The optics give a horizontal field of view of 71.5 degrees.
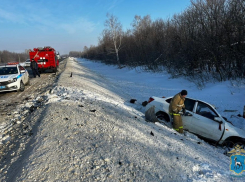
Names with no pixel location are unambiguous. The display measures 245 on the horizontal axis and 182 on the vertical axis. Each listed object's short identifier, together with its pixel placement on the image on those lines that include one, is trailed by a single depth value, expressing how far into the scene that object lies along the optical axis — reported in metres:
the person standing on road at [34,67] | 15.77
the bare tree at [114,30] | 35.12
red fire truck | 17.67
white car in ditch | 5.47
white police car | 9.39
